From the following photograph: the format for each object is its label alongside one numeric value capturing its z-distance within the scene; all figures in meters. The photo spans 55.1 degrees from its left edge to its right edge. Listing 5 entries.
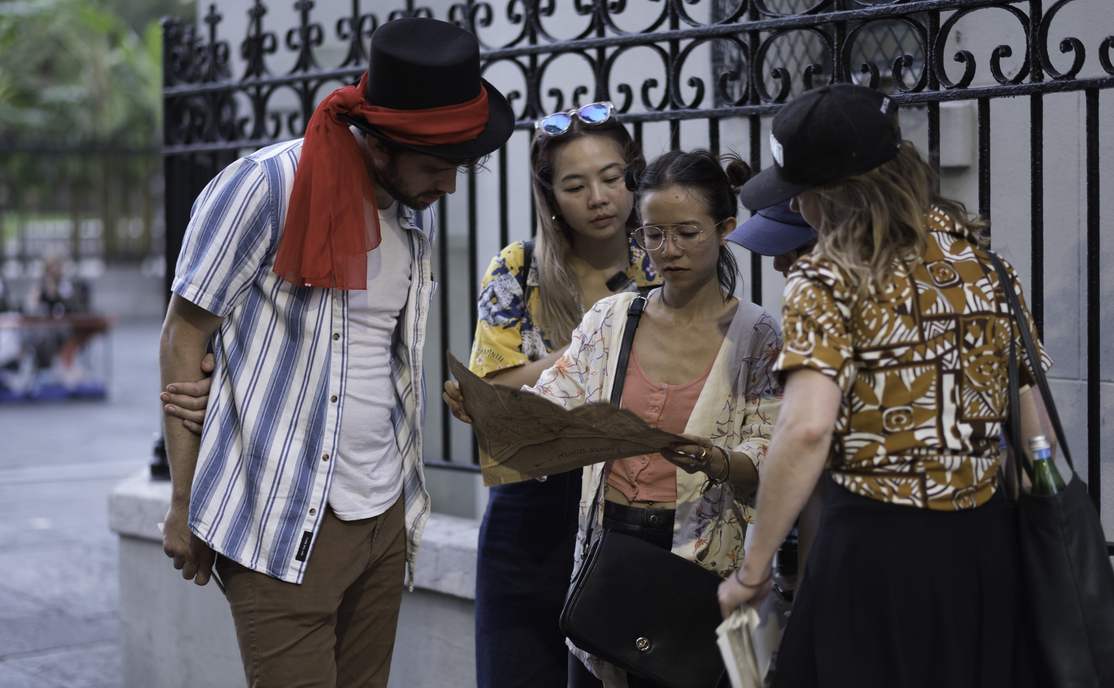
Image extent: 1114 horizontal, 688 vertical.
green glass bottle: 2.07
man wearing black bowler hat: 2.55
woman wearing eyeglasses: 2.56
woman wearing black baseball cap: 1.97
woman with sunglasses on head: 3.02
